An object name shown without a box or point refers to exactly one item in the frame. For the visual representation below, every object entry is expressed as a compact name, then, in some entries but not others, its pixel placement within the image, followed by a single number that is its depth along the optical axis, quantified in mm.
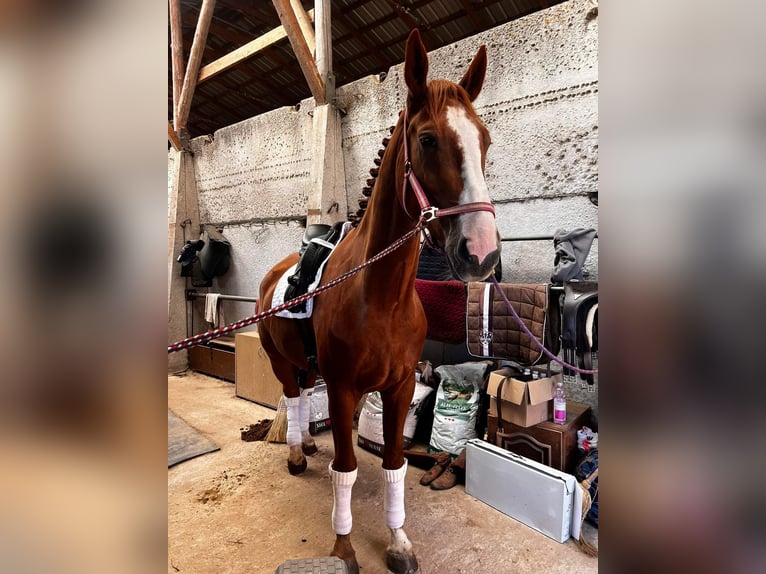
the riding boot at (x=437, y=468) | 2213
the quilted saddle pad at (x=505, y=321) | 2043
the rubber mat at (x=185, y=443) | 2600
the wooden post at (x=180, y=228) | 5016
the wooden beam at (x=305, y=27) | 3787
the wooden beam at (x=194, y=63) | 4558
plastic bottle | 2074
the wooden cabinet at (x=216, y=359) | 4535
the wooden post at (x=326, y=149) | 3674
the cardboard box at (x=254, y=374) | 3600
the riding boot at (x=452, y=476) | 2150
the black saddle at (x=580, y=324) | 1819
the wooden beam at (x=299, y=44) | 3662
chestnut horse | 1065
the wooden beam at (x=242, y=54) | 4234
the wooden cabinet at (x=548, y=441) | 2014
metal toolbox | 1728
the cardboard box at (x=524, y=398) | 2006
